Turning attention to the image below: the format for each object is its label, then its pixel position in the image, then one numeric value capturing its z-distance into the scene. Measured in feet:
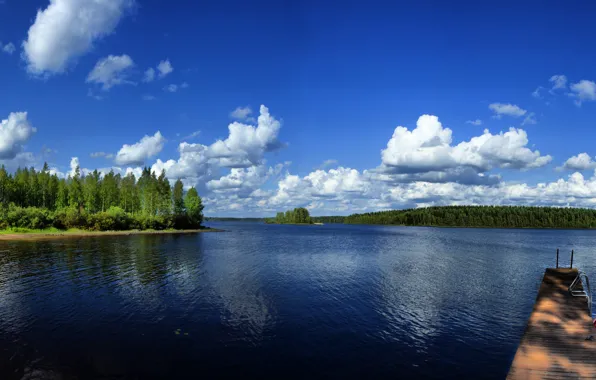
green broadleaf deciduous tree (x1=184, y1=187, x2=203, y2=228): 597.11
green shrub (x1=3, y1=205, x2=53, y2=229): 358.80
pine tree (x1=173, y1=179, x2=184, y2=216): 570.50
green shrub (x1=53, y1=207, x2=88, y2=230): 403.54
